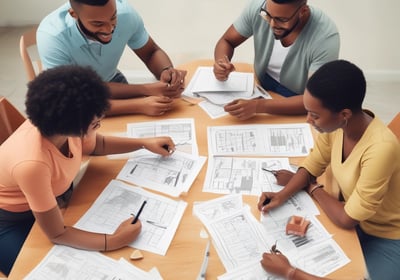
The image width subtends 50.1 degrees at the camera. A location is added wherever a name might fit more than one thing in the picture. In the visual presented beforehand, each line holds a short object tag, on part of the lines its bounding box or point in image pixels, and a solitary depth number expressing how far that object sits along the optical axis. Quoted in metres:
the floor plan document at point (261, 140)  1.61
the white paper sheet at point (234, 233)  1.23
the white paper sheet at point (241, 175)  1.45
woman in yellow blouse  1.24
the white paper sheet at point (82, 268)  1.17
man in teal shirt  1.75
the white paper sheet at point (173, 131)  1.66
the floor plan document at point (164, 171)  1.46
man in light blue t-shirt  1.66
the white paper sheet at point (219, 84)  1.91
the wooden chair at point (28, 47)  1.91
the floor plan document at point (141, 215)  1.28
